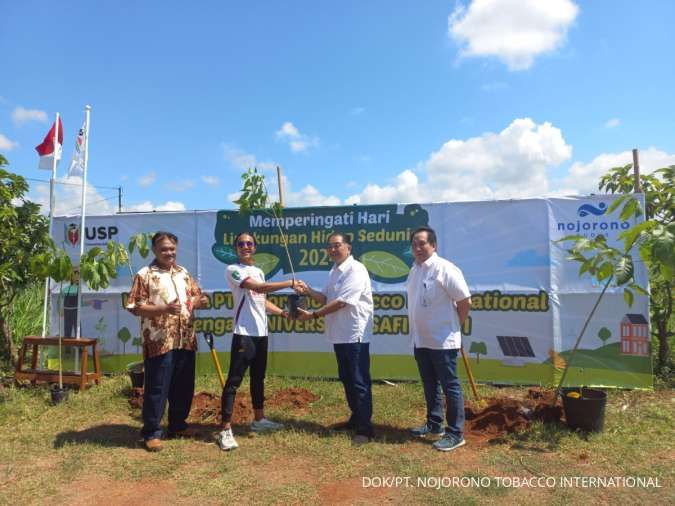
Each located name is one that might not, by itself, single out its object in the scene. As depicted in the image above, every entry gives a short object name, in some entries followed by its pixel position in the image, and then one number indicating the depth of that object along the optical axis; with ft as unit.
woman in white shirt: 12.01
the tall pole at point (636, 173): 17.17
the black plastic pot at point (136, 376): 16.55
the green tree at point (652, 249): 10.56
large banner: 16.99
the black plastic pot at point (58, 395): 15.70
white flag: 18.62
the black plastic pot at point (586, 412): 12.35
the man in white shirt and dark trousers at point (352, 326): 12.17
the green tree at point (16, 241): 17.08
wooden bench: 17.14
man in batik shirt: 11.62
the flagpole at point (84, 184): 18.29
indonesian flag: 18.80
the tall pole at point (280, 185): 19.80
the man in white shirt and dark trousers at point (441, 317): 11.65
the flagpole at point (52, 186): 18.67
